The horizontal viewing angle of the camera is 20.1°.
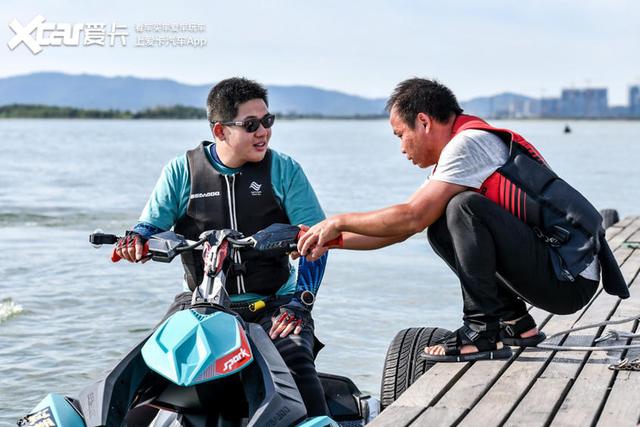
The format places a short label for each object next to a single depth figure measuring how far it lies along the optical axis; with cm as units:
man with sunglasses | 886
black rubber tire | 969
